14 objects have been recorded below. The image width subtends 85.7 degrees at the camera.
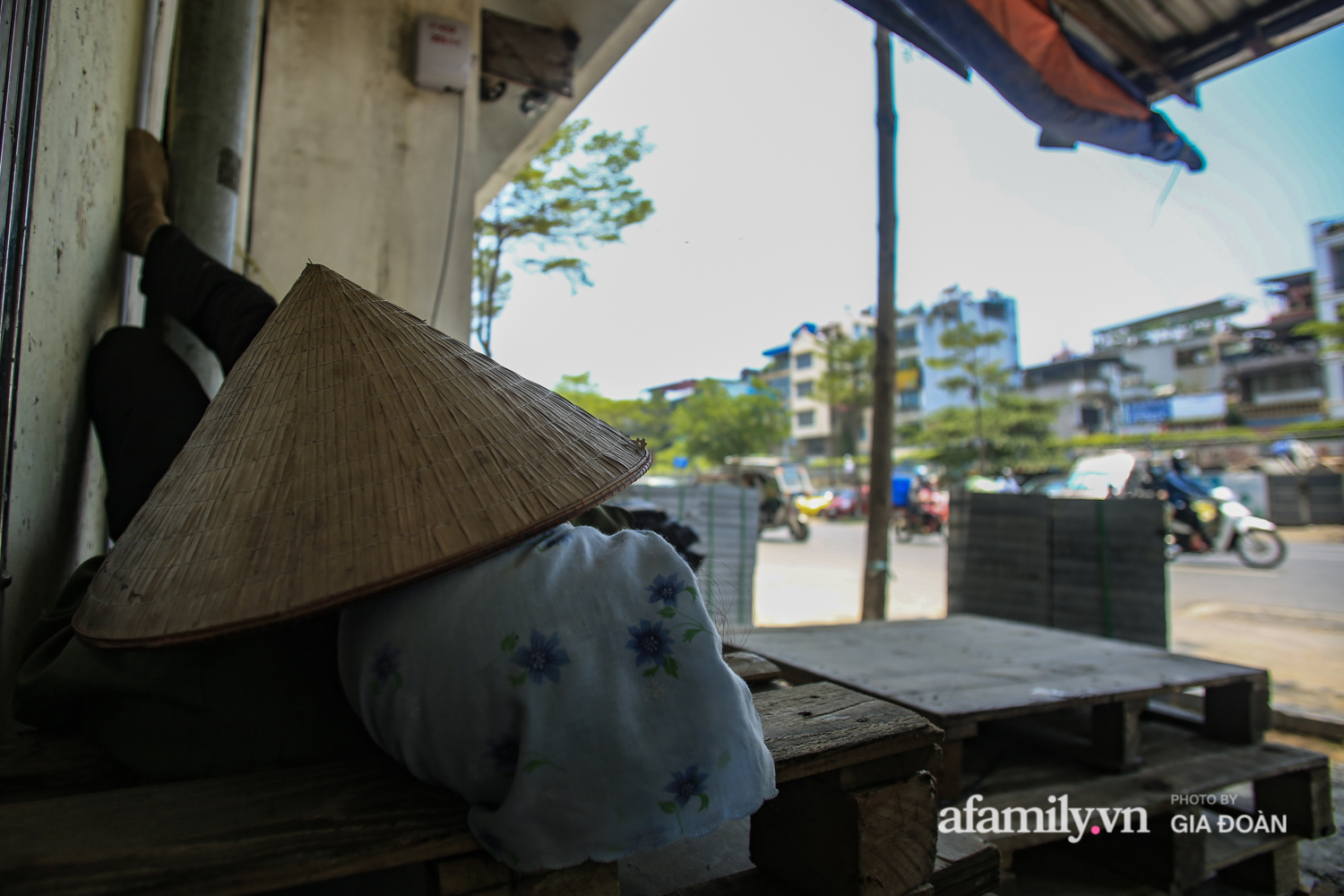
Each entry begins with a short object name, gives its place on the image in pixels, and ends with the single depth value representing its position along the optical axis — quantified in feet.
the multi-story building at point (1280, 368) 112.06
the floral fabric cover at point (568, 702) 2.48
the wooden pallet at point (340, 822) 2.26
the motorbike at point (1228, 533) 30.71
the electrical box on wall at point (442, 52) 12.30
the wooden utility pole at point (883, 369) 15.60
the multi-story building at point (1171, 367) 125.80
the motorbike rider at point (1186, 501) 31.24
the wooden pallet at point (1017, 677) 6.12
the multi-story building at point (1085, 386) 137.59
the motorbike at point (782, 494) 53.78
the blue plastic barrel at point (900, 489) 61.77
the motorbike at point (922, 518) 51.93
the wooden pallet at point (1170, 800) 6.15
